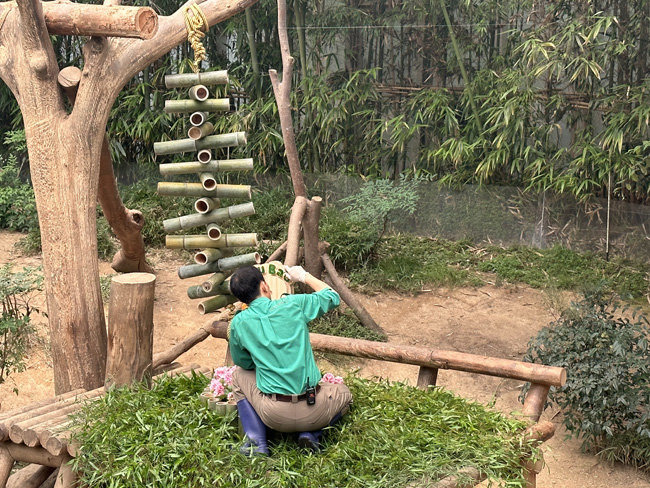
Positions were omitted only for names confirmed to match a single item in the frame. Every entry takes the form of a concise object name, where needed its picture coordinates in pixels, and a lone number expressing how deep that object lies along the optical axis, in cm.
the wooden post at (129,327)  377
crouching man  327
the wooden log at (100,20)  393
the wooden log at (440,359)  374
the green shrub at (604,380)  515
